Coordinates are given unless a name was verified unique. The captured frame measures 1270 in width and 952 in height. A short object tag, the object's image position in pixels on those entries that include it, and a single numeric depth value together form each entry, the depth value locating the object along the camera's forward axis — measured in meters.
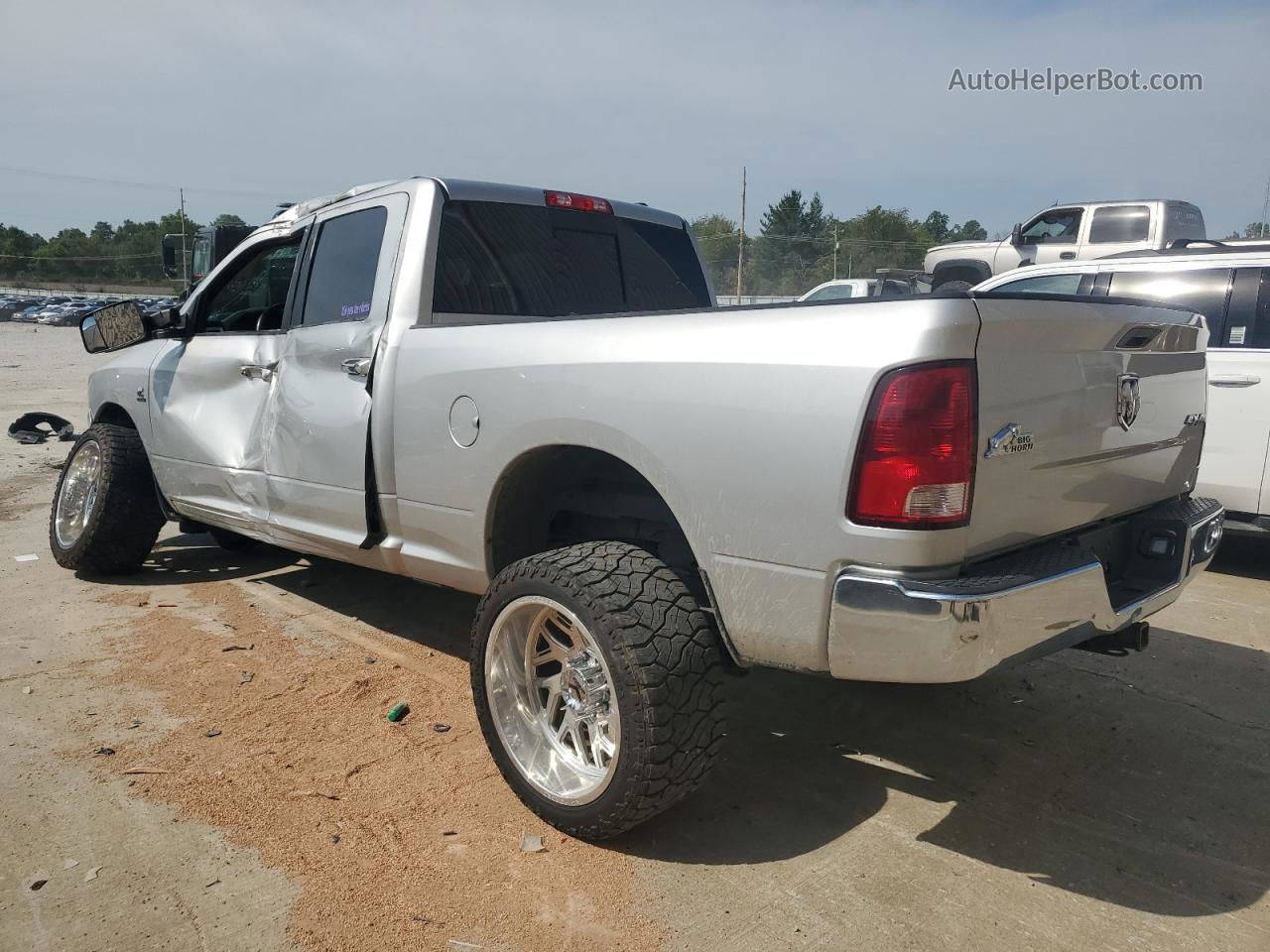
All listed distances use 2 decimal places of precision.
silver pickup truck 2.17
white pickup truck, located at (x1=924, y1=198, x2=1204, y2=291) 13.94
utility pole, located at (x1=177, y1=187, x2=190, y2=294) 17.02
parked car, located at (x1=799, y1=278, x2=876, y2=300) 16.44
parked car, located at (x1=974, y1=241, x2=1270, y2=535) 5.48
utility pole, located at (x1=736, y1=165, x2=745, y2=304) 38.12
